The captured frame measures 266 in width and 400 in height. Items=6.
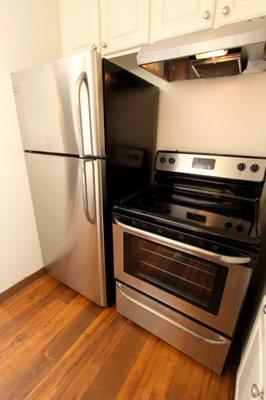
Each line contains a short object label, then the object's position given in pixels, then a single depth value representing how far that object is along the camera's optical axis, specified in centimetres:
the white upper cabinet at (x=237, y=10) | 92
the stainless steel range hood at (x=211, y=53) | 79
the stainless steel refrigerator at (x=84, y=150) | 109
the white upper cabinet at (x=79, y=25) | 133
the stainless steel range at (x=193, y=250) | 90
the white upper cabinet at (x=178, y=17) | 102
